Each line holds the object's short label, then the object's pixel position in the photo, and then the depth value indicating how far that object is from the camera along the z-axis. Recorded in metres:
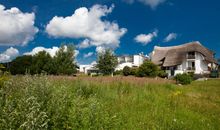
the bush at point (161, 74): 27.71
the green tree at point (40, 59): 40.13
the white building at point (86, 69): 57.27
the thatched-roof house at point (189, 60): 33.94
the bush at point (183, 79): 17.20
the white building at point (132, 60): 49.50
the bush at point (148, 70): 25.57
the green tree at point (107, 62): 33.83
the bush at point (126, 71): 32.46
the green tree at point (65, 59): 30.37
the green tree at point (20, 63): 46.28
